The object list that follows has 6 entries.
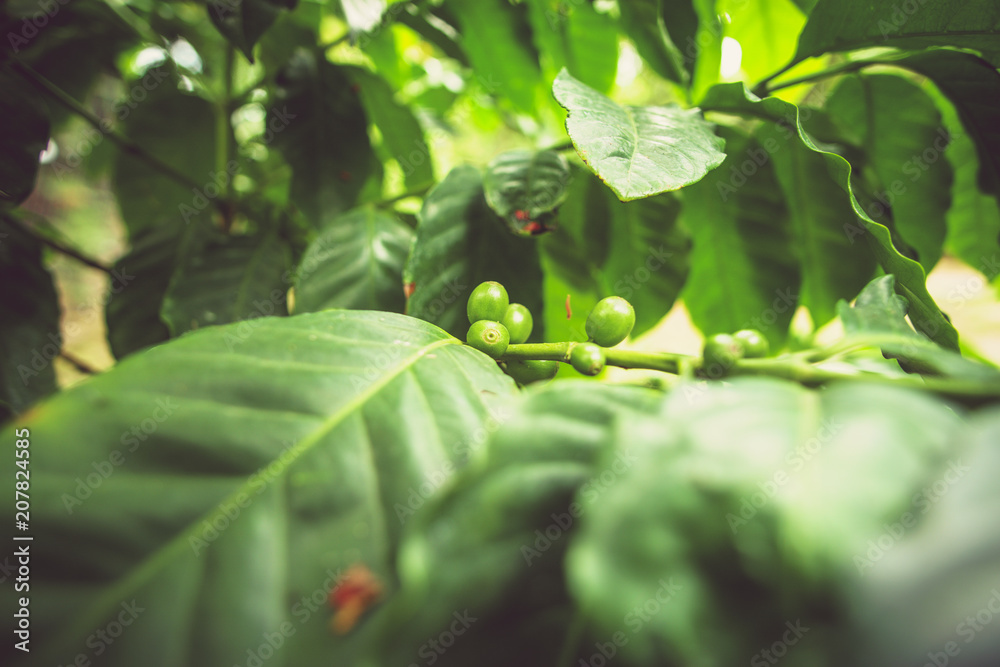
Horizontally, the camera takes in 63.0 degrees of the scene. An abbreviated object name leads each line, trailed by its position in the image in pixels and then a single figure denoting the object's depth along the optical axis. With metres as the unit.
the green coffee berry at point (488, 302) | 0.24
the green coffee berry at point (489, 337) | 0.23
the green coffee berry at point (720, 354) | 0.21
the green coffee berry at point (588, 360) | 0.22
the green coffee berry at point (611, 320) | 0.24
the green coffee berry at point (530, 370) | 0.25
